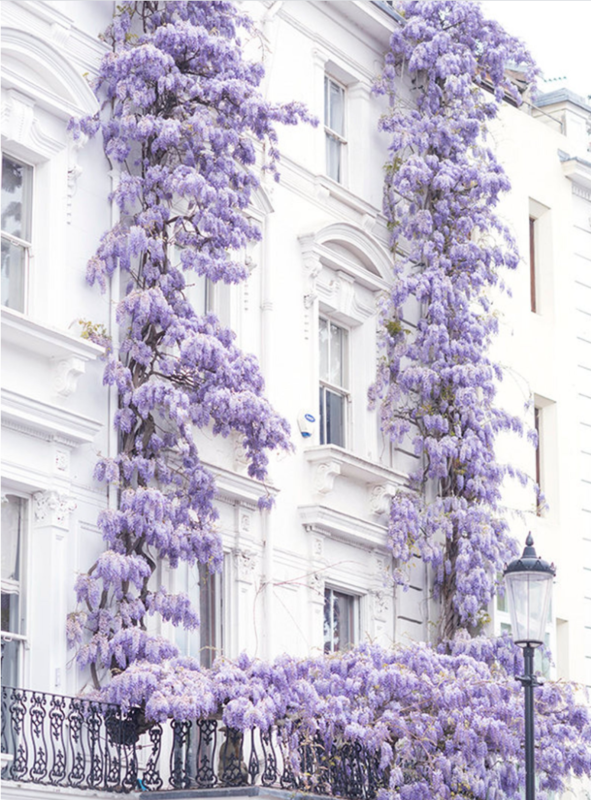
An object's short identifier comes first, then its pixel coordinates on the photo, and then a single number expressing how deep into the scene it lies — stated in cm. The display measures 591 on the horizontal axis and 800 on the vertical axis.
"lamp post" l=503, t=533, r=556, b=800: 1516
